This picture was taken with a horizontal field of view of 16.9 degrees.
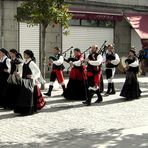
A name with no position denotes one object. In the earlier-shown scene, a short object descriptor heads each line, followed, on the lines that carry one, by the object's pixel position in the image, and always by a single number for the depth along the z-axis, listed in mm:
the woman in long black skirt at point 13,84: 12820
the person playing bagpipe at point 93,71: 13985
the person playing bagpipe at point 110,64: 16500
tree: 17203
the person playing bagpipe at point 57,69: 15969
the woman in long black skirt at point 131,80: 15375
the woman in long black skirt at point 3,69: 13305
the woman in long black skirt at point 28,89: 12039
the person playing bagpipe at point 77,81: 15023
